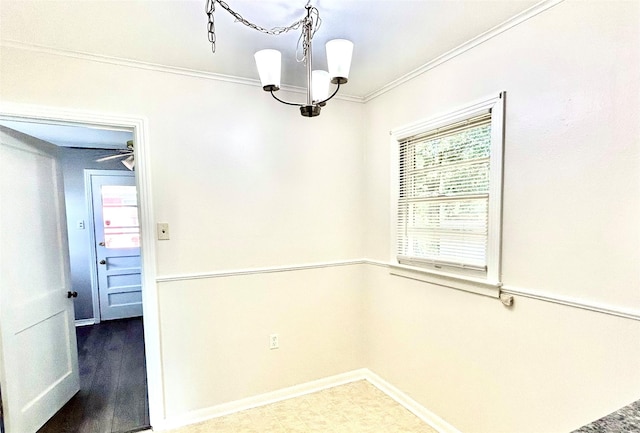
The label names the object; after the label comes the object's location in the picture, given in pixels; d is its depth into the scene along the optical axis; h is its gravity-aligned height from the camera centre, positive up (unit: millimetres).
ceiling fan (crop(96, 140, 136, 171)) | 3705 +480
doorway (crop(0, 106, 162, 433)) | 2035 -313
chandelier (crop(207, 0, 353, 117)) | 1403 +630
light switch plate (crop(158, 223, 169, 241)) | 2180 -210
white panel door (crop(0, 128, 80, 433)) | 1988 -606
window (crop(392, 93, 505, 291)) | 1791 +24
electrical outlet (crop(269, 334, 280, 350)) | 2531 -1128
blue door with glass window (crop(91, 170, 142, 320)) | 4570 -612
